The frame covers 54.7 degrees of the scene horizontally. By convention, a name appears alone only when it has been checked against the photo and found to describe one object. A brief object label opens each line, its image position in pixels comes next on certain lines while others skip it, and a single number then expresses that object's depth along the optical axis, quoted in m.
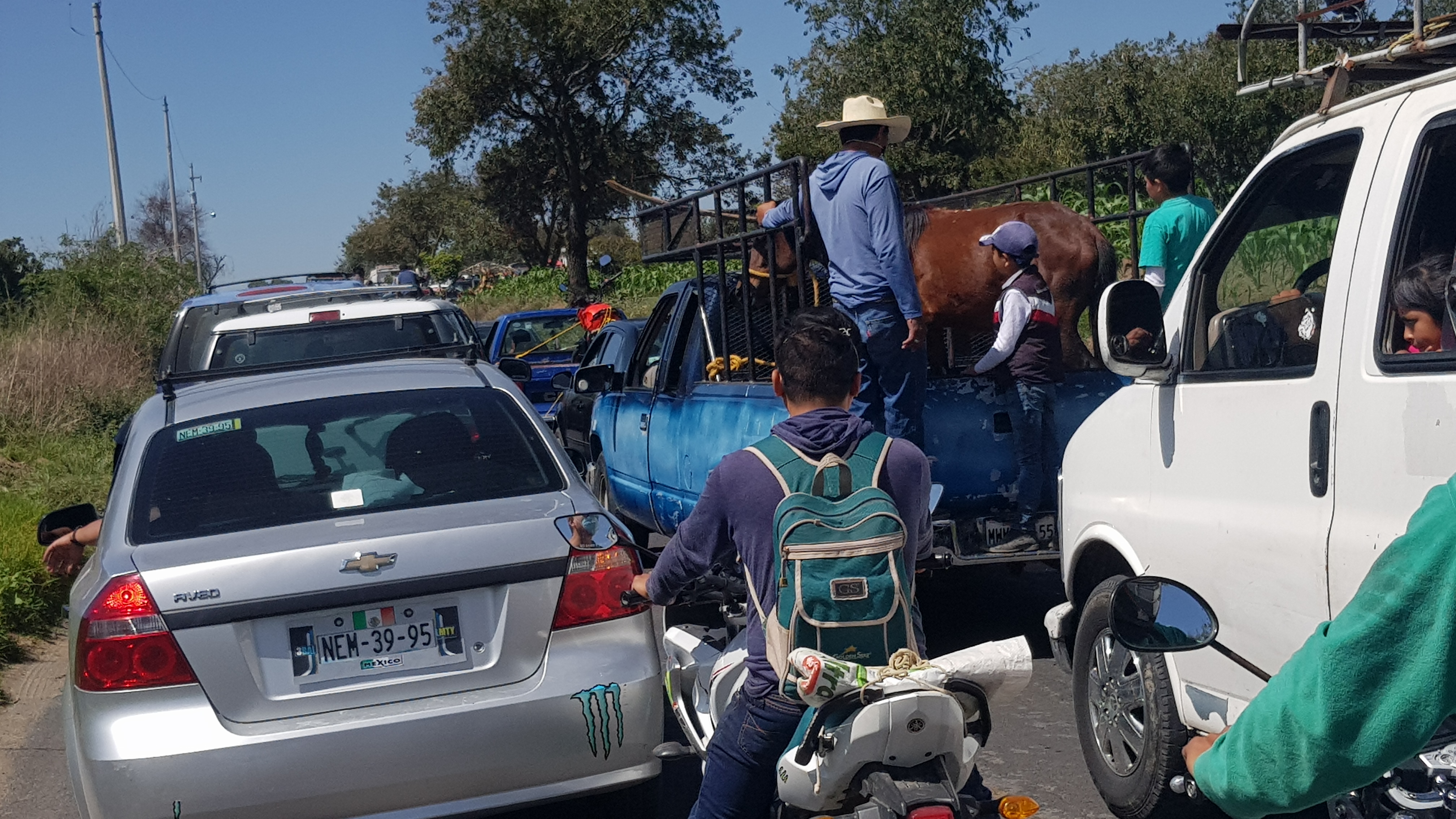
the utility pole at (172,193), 59.12
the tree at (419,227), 72.12
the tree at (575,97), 42.25
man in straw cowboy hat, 6.45
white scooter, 2.87
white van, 3.10
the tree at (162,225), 80.44
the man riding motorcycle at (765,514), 3.17
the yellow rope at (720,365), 7.86
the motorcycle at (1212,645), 2.16
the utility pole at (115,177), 28.83
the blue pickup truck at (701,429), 6.49
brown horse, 8.45
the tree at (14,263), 32.41
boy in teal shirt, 7.48
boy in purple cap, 6.54
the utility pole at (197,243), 72.50
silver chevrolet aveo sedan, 3.91
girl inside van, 3.06
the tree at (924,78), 34.12
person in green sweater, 1.51
